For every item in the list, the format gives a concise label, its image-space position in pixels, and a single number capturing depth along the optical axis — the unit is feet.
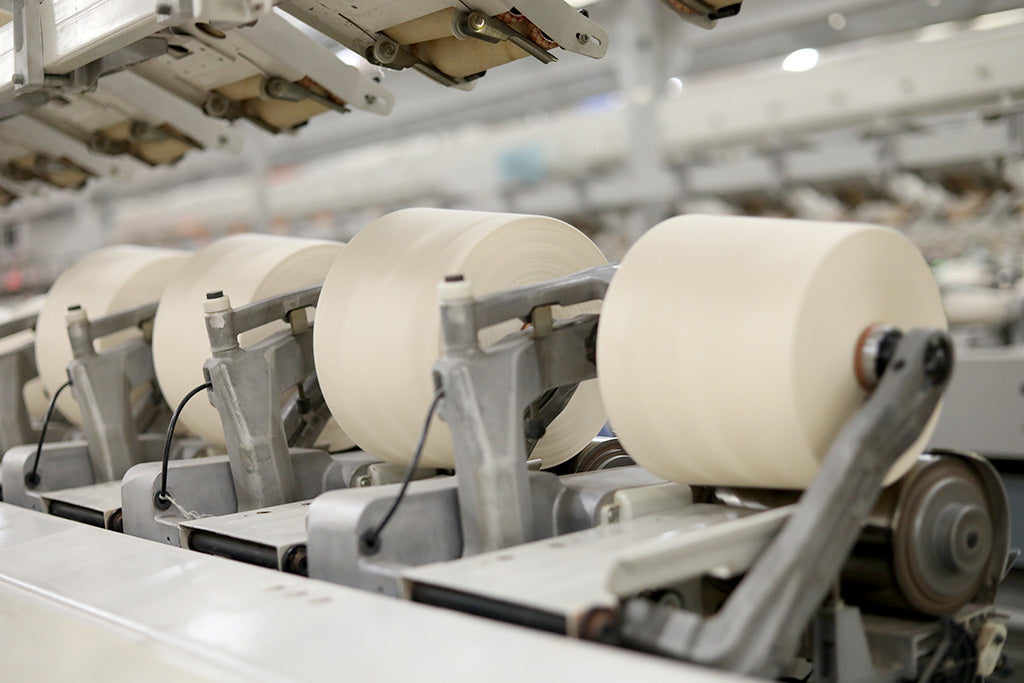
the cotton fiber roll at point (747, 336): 4.33
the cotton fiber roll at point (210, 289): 7.47
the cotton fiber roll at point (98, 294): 9.12
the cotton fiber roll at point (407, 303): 5.64
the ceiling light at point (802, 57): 35.58
